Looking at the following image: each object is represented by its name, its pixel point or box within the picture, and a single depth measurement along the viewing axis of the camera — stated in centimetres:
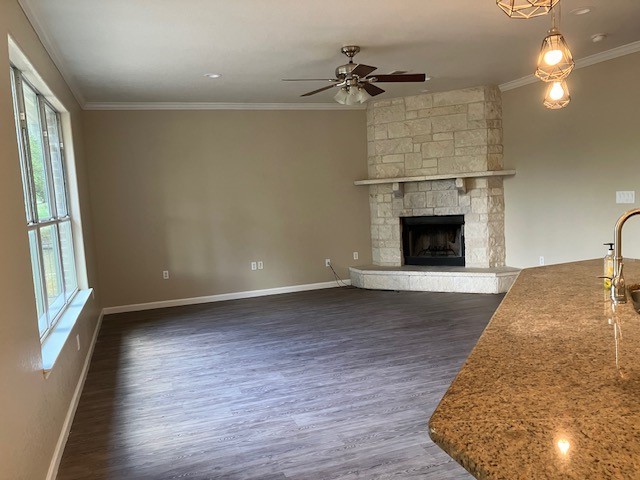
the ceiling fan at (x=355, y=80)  414
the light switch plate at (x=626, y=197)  495
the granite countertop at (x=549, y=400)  85
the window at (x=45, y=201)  302
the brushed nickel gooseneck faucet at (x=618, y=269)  175
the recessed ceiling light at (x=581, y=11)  368
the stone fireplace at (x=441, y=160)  647
